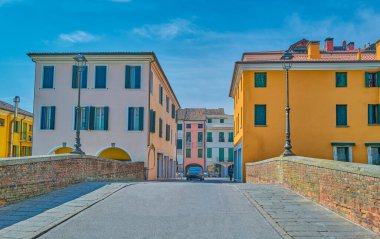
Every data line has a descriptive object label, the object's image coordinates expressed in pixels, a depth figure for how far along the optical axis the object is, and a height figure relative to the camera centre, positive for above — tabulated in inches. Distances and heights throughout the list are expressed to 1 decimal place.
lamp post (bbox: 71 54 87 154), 713.6 +34.2
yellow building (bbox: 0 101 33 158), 1742.1 +105.5
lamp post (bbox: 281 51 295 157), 704.4 +55.0
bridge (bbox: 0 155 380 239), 347.9 -48.1
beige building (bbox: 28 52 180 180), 1221.1 +153.1
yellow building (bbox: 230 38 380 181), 1244.5 +148.5
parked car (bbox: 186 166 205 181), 1886.7 -62.9
